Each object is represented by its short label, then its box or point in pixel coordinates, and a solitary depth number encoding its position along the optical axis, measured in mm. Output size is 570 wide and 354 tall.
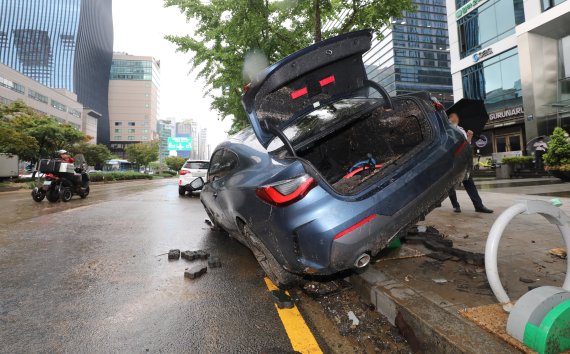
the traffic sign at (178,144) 60800
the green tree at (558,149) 11086
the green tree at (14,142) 20109
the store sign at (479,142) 6298
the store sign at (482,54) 23470
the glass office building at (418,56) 62531
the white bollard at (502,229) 2008
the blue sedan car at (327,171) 2250
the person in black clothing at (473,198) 6148
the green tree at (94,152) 51894
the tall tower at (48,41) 89875
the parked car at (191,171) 13965
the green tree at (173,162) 99562
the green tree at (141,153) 66312
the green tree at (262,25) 7680
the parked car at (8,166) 23828
